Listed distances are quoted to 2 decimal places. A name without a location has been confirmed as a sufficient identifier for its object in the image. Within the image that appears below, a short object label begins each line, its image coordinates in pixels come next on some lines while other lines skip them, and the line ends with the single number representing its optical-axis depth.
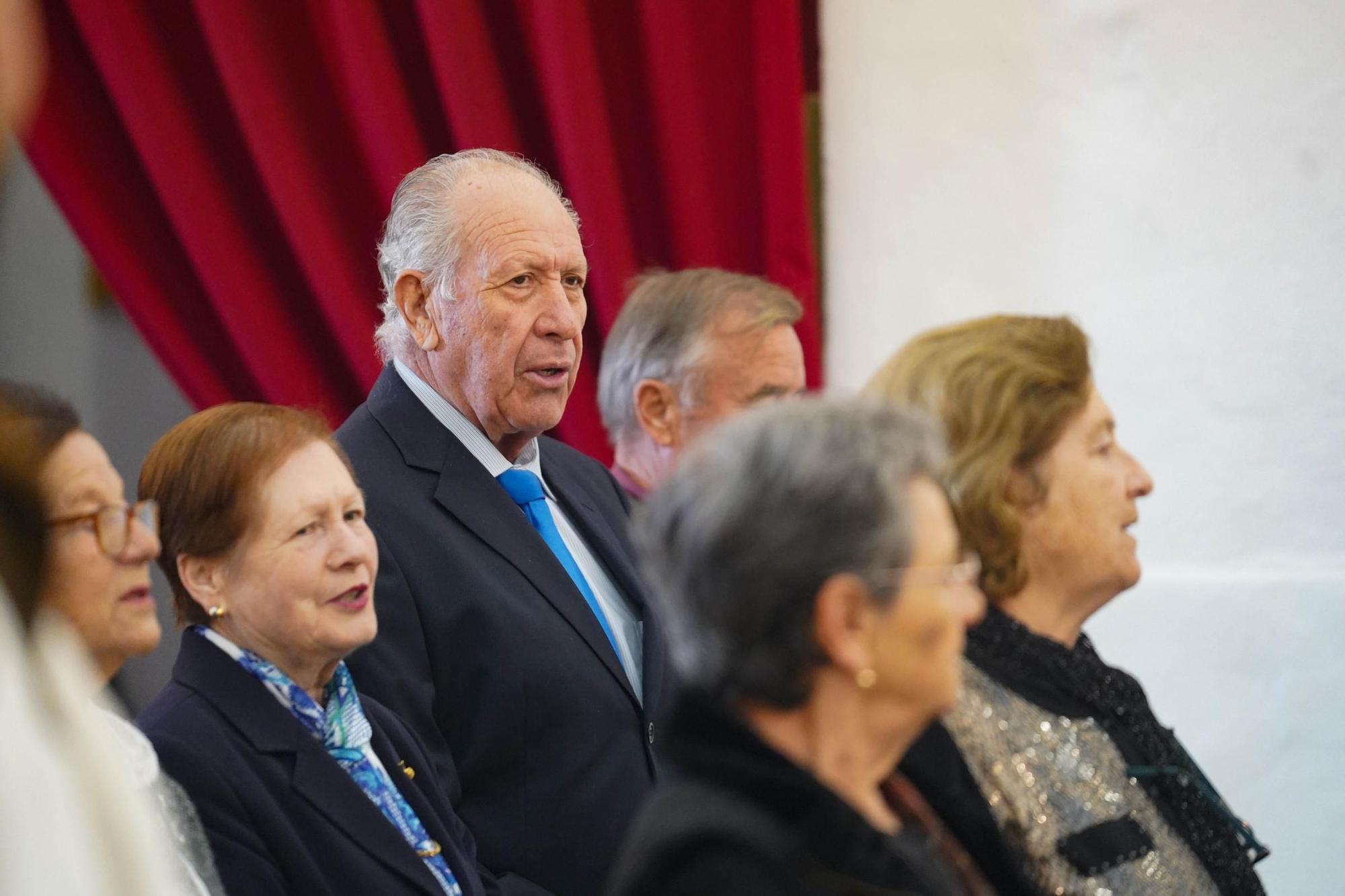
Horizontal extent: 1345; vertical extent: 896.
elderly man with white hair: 4.12
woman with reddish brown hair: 3.95
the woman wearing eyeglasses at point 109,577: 3.80
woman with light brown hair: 3.95
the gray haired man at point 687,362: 4.50
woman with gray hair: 3.61
